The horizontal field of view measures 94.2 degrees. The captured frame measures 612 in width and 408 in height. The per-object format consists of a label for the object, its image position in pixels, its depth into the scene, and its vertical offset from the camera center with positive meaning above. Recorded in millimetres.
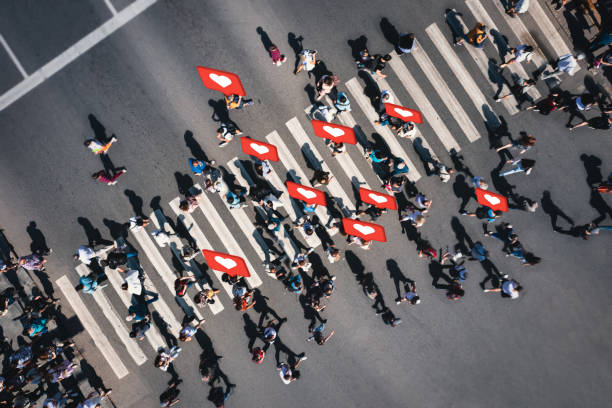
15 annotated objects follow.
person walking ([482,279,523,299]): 10297 -6580
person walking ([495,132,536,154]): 9883 -2290
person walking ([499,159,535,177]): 9875 -3001
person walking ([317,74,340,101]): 9867 +3293
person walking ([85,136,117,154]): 10453 +6234
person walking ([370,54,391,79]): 10211 +2889
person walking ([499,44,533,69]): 9898 +395
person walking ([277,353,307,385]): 10742 -4844
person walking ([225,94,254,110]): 10398 +4745
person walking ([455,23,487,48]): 9891 +1826
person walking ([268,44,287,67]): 10280 +5298
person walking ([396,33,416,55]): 9766 +2911
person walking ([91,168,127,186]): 10719 +5161
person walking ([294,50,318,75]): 10136 +4510
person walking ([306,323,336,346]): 10805 -4347
